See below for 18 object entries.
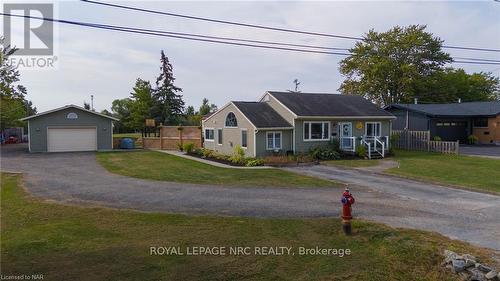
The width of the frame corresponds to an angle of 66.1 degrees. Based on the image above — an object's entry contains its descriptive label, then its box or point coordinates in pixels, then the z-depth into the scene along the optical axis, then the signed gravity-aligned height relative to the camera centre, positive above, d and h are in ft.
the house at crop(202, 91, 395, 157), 77.25 +1.60
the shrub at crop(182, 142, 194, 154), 91.41 -3.62
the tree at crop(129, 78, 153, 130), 153.99 +12.56
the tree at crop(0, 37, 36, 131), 121.60 +12.74
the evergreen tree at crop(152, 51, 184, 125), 155.22 +13.82
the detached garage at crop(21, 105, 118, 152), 95.71 +0.91
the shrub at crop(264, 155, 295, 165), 69.56 -5.08
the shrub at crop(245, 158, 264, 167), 67.77 -5.34
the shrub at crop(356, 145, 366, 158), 79.77 -4.04
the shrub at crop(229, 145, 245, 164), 70.54 -4.47
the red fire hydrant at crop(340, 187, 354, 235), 27.22 -5.74
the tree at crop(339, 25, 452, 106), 157.07 +28.44
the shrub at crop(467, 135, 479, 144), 117.19 -2.47
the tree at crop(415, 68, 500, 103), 167.13 +21.23
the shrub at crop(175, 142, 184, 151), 101.84 -3.54
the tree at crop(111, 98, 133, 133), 182.24 +5.65
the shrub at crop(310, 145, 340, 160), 76.84 -4.43
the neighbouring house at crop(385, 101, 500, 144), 111.86 +3.22
